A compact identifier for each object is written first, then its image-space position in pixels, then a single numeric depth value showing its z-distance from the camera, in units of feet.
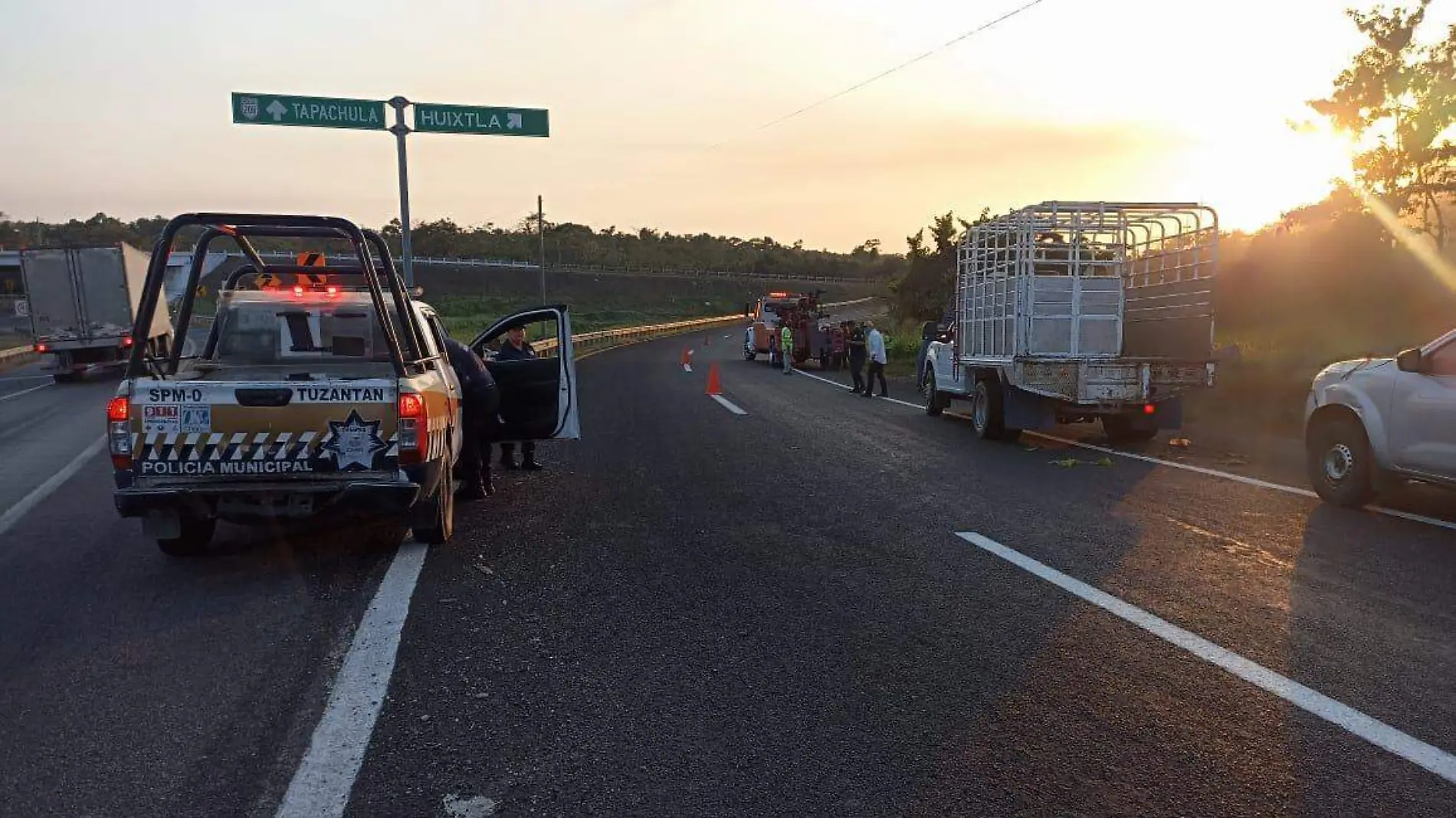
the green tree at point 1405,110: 90.48
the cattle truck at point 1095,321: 38.37
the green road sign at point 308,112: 58.08
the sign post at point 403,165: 60.52
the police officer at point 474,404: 26.48
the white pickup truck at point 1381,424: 23.65
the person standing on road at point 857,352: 66.64
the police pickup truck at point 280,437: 19.08
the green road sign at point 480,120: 61.82
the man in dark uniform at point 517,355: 33.50
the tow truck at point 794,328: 97.55
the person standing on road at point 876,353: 64.08
